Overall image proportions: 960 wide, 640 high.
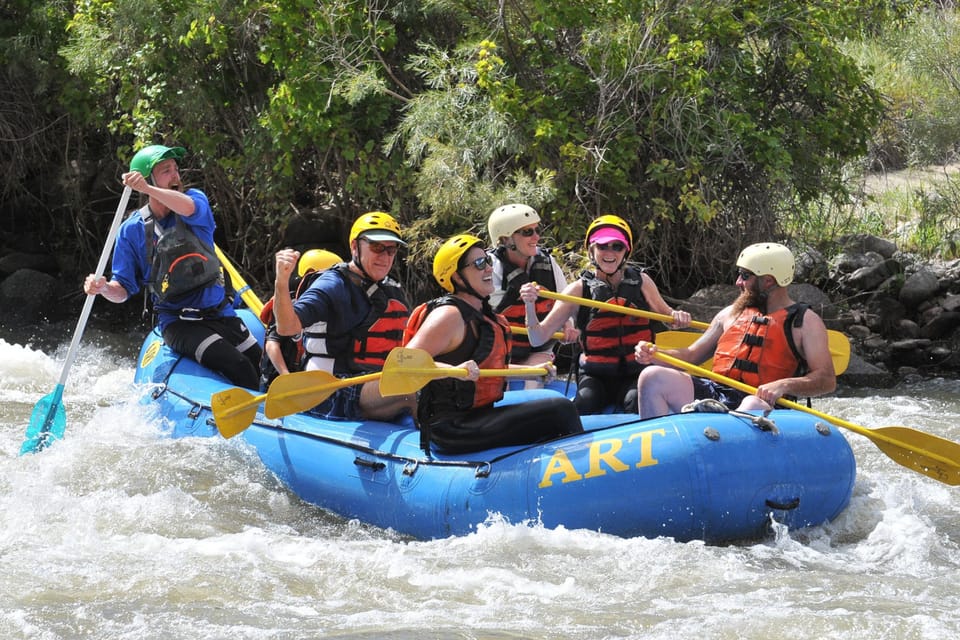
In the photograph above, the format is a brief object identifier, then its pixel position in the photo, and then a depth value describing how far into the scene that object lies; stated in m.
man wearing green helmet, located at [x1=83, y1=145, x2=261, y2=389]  12.11
